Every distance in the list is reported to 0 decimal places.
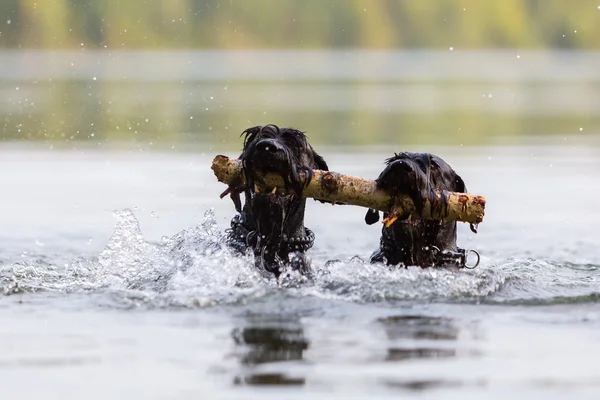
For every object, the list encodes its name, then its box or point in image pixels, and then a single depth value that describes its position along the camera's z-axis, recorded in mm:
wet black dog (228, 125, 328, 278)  15250
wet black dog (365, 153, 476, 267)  15289
